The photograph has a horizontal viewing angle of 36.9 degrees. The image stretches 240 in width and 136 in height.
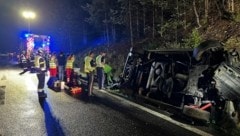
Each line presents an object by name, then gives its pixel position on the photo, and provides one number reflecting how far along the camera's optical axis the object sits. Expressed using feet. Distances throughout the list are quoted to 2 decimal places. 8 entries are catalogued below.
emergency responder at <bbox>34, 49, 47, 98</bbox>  44.62
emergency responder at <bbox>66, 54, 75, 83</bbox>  54.90
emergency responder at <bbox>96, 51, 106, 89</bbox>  49.81
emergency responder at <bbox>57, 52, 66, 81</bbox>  61.72
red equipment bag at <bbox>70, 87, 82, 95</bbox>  46.00
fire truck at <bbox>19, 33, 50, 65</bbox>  112.06
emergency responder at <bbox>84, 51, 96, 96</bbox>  47.67
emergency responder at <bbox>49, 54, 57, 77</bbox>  55.01
